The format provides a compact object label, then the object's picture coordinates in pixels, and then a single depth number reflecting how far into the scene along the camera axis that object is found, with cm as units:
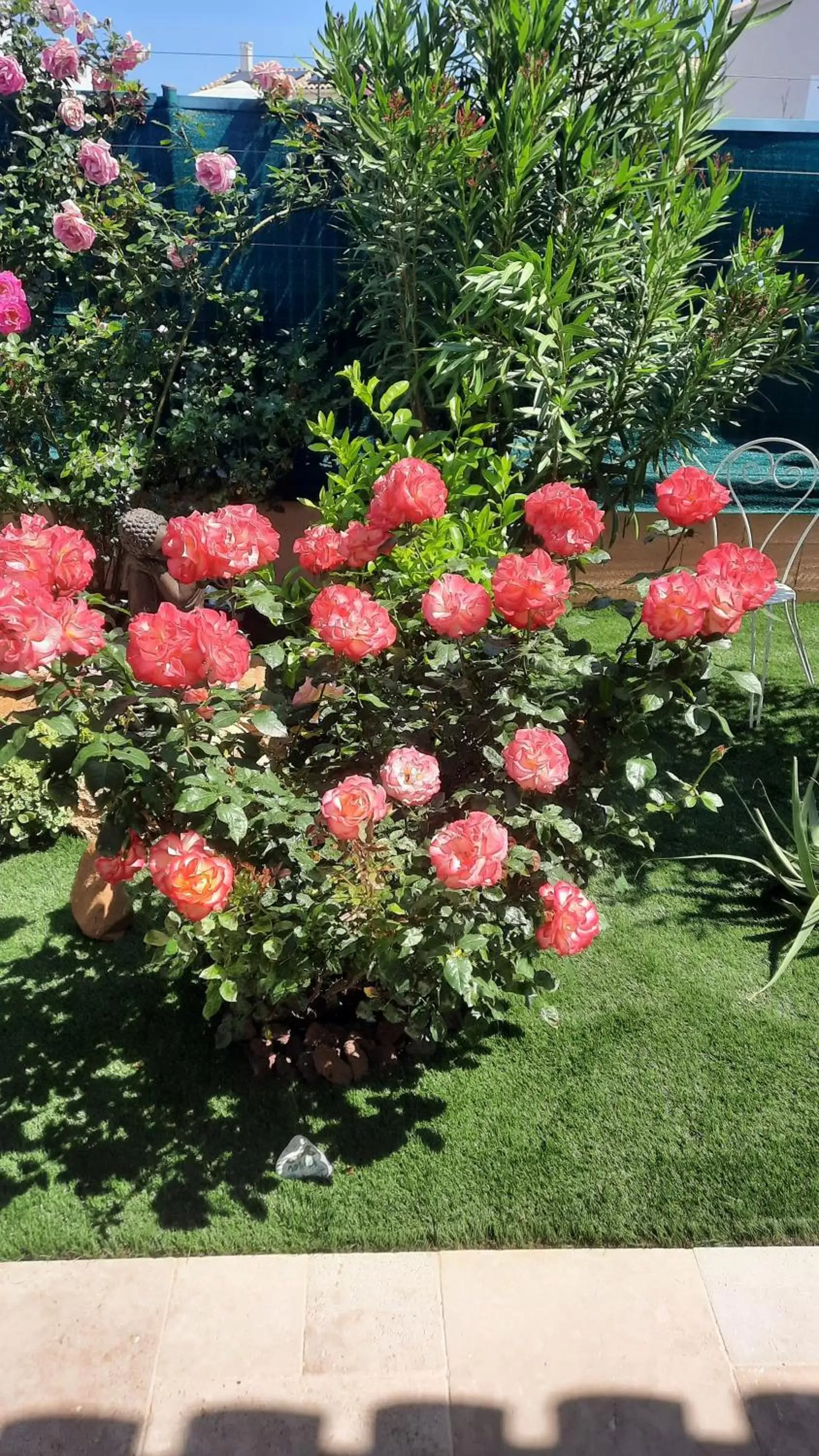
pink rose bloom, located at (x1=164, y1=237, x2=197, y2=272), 434
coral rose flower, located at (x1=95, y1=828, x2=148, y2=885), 220
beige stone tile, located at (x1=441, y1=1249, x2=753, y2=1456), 170
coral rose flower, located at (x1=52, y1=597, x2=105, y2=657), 165
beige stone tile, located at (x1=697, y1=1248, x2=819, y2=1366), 185
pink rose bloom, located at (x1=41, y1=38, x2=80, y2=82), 412
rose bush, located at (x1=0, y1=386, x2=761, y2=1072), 176
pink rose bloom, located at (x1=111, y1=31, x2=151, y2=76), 420
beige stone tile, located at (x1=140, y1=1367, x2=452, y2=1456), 166
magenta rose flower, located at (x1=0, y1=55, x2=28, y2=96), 408
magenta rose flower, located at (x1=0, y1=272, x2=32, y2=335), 402
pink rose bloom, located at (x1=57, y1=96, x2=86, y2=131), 413
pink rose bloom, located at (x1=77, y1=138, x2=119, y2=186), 411
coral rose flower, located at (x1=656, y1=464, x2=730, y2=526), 208
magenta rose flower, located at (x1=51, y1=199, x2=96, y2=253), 407
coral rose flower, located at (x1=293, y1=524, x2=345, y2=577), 216
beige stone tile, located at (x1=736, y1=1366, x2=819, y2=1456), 168
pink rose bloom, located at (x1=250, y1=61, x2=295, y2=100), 422
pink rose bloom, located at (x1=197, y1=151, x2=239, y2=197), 414
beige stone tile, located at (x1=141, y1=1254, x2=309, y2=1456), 173
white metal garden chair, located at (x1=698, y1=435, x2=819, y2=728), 474
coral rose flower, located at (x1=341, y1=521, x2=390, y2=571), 212
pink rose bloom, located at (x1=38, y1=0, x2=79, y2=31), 412
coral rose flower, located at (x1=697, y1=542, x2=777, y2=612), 186
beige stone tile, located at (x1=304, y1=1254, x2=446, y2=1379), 181
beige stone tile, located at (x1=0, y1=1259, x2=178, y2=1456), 168
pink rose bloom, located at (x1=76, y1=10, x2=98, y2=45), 421
